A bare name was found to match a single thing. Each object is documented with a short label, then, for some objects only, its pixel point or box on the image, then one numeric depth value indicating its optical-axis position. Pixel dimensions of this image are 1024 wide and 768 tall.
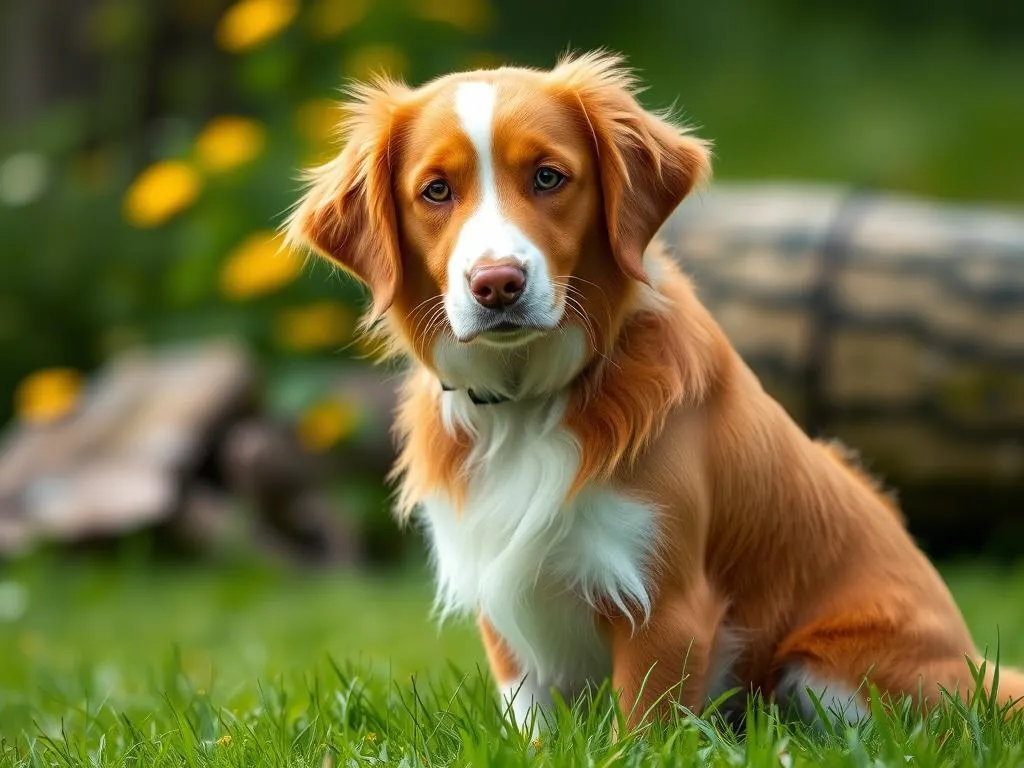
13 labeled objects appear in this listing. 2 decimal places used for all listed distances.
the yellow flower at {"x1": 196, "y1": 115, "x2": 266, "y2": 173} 7.24
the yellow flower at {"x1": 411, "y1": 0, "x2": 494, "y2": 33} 7.30
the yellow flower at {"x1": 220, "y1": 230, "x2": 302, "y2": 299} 6.99
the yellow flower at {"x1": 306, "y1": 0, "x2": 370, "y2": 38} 7.41
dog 2.91
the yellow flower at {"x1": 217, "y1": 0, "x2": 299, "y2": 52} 7.22
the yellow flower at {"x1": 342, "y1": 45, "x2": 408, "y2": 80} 7.18
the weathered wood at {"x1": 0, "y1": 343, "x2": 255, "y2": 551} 6.78
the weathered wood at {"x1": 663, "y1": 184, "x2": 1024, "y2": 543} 5.95
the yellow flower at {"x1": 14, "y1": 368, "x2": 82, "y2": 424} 7.47
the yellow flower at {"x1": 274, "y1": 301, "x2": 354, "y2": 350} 7.12
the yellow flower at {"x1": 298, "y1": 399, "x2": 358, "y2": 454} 6.83
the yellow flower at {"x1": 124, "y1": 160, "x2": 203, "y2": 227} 7.21
